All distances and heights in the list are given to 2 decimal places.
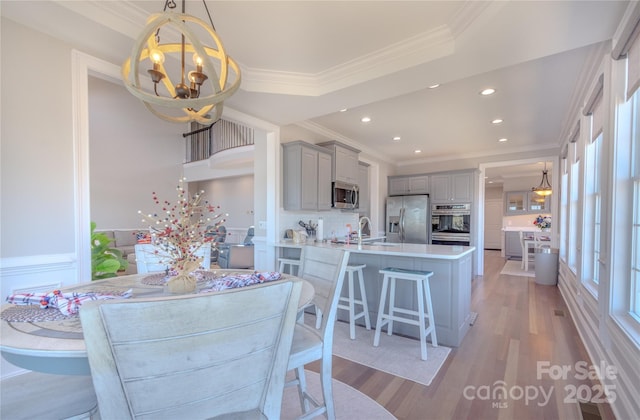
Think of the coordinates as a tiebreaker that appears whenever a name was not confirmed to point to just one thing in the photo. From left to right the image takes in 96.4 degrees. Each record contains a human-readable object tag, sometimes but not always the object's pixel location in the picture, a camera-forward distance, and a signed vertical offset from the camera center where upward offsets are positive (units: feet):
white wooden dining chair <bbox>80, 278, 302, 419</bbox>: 2.19 -1.27
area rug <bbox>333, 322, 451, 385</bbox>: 7.52 -4.43
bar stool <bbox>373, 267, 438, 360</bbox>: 8.27 -3.02
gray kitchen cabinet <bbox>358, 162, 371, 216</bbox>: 18.95 +1.32
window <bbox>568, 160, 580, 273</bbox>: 13.04 -0.26
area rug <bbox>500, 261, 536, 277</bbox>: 20.07 -4.87
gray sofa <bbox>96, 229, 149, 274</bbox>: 24.43 -3.14
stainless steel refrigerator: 20.72 -1.04
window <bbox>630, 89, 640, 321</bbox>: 5.87 -0.23
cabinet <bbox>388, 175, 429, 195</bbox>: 21.62 +1.57
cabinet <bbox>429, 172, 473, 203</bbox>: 19.87 +1.24
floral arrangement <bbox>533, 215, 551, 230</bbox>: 22.49 -1.40
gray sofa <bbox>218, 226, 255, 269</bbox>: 19.69 -3.66
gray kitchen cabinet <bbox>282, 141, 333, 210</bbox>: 13.21 +1.34
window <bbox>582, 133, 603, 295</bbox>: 9.16 -0.28
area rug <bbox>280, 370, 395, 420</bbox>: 5.91 -4.37
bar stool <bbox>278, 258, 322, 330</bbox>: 11.68 -2.57
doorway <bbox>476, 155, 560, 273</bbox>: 17.97 +1.30
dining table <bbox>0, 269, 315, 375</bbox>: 2.95 -1.50
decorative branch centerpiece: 5.10 -0.71
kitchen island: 9.11 -2.59
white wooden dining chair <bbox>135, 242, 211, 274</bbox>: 7.54 -1.51
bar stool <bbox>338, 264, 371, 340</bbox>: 9.67 -3.41
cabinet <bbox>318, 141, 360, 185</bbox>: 15.20 +2.35
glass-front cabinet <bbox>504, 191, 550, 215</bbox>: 30.19 +0.27
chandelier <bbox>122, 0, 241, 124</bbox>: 4.51 +2.44
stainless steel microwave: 15.28 +0.51
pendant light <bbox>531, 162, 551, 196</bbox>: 24.48 +1.34
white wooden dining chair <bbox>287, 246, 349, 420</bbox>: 4.98 -2.46
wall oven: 19.76 -1.33
